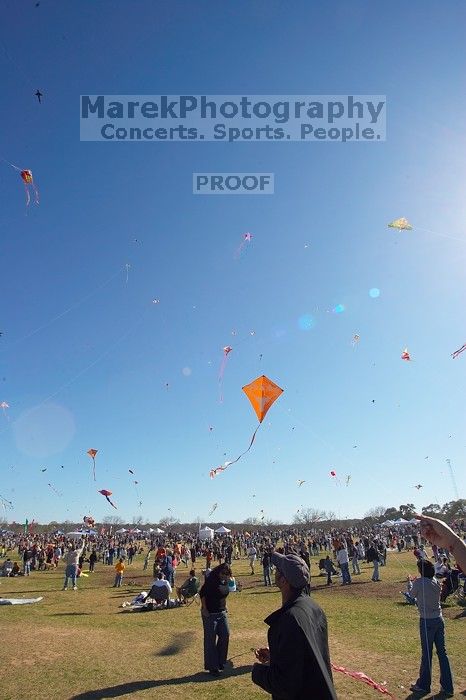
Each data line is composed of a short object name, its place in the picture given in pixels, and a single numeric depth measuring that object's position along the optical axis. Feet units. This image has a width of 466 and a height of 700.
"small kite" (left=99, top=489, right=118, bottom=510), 114.42
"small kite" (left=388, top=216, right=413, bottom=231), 50.34
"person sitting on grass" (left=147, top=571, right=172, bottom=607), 46.37
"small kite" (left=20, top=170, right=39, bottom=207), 46.30
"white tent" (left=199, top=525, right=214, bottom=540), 140.36
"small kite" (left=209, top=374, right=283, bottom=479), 48.39
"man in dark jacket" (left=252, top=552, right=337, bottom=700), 9.83
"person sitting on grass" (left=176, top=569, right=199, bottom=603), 48.52
